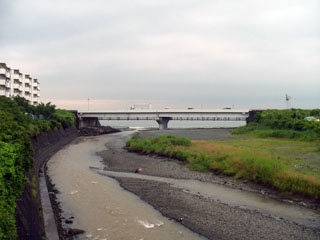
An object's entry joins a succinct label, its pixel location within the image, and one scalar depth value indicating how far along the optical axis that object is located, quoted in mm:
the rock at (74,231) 11766
